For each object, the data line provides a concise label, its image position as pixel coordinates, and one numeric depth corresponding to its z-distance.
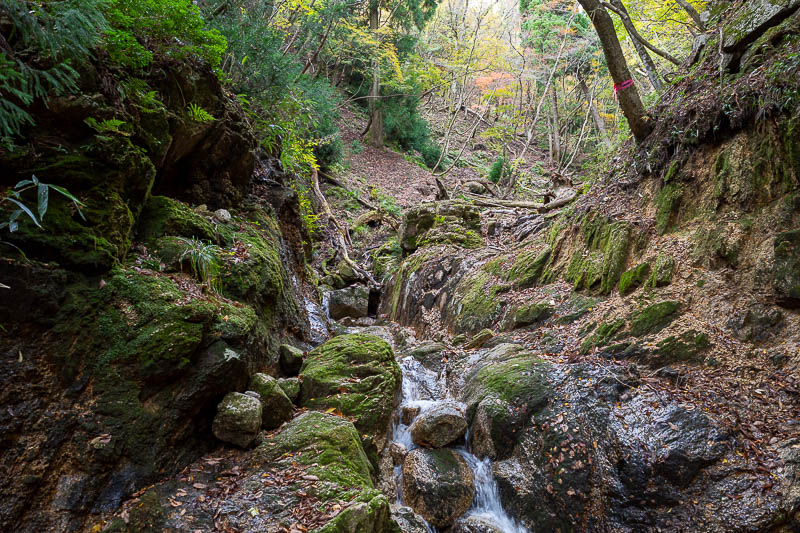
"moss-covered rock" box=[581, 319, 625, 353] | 5.35
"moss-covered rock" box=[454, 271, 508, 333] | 7.96
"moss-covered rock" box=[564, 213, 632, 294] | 6.05
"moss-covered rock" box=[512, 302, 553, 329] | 6.83
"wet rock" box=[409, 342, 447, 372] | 7.54
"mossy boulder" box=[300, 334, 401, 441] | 5.11
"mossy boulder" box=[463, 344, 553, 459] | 4.89
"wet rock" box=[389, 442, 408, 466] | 5.09
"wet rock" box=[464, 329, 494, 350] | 7.36
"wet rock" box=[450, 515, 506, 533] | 4.29
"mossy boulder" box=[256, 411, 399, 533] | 3.27
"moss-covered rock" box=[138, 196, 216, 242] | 4.68
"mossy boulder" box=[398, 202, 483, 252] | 11.73
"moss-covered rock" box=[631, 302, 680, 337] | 4.87
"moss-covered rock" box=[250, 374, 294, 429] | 4.35
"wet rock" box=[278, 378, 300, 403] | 4.95
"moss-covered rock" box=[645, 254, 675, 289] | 5.18
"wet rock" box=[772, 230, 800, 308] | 3.95
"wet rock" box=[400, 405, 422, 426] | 5.80
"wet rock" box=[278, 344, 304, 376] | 5.79
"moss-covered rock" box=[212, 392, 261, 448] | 3.79
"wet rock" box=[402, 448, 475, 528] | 4.52
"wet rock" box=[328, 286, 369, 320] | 11.42
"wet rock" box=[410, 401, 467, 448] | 5.22
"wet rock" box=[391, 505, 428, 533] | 4.09
